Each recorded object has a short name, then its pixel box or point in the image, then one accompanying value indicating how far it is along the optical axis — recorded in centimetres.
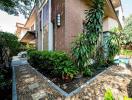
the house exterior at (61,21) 552
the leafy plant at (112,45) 639
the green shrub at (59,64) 421
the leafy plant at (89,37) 464
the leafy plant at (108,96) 131
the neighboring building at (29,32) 1078
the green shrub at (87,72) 460
